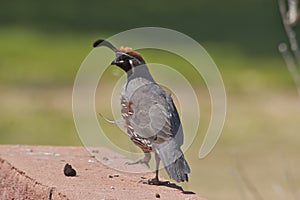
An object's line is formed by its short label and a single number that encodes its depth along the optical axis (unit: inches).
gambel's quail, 346.0
